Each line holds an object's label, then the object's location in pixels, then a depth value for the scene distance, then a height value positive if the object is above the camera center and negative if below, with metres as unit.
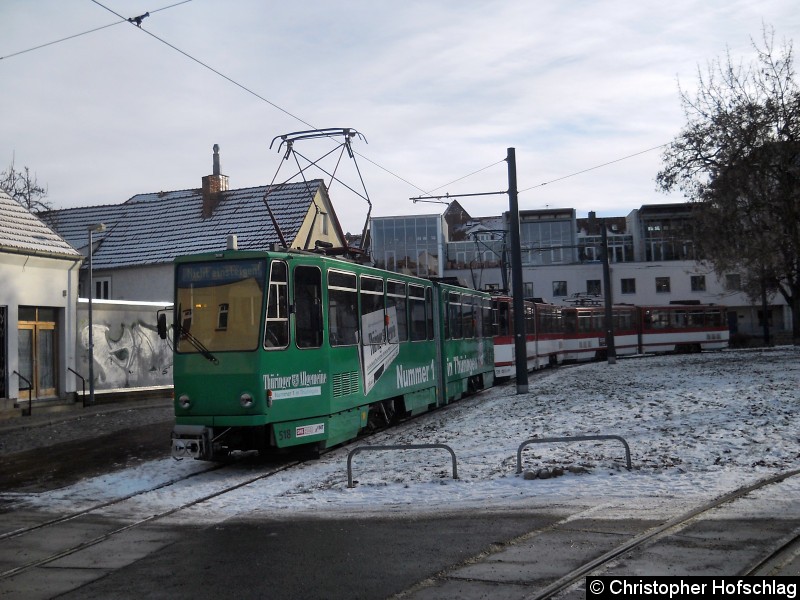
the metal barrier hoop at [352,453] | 10.71 -1.35
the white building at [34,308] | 21.73 +1.36
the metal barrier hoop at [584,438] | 10.59 -1.27
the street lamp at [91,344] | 23.55 +0.34
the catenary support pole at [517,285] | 22.27 +1.51
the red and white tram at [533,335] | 28.33 +0.23
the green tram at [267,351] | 11.91 -0.02
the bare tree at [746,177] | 27.64 +5.37
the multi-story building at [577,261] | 72.19 +7.07
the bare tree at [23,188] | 43.12 +8.77
